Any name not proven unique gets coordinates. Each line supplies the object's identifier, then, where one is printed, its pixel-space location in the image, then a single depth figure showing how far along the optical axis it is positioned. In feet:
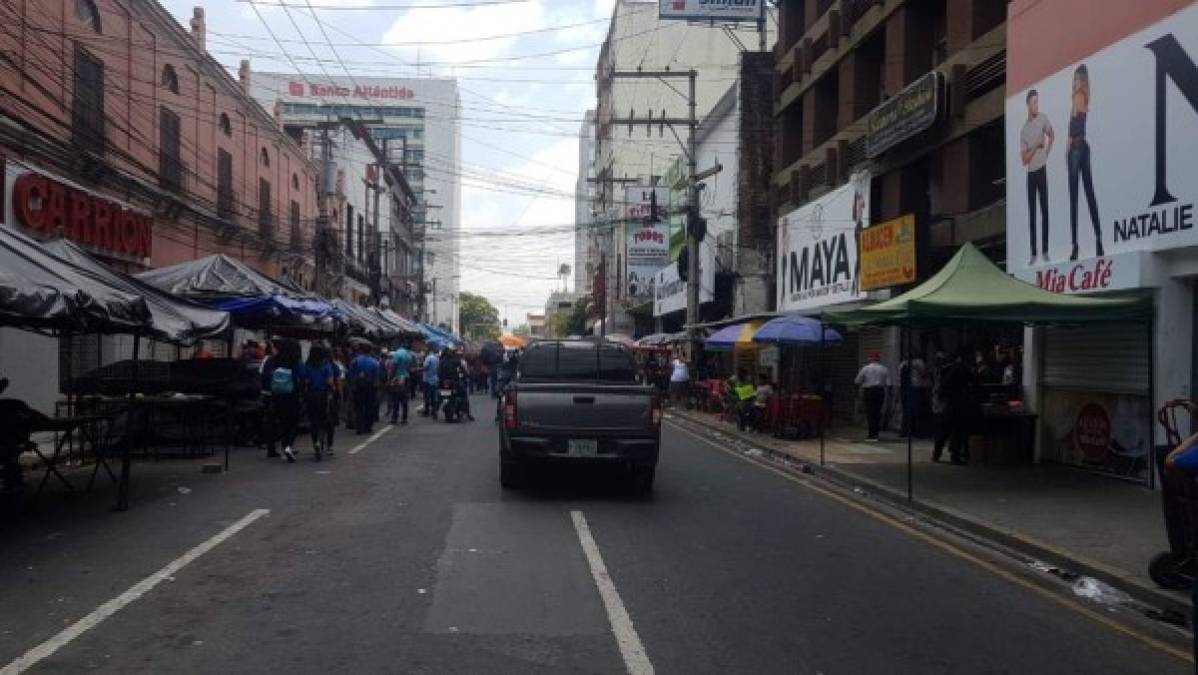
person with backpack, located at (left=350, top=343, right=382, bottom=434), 62.08
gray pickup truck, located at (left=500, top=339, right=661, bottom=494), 36.70
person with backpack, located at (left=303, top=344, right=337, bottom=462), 49.19
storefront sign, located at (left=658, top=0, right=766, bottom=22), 114.83
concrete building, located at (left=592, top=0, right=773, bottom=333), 210.18
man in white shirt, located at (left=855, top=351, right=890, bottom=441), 62.03
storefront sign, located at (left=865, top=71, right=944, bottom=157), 63.41
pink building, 55.01
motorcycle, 76.84
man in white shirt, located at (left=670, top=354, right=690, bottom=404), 101.42
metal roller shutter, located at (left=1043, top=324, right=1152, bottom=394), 42.68
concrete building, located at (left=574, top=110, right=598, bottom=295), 346.54
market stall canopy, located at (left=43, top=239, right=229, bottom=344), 36.91
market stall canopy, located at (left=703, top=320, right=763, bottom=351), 72.33
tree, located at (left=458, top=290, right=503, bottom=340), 508.94
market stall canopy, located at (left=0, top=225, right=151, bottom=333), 27.91
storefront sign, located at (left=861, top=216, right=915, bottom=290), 64.49
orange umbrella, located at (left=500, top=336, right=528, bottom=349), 129.08
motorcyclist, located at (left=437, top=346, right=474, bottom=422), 76.79
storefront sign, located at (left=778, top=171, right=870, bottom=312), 76.79
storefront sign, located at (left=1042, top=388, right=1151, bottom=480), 42.50
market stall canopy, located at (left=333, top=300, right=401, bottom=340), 79.10
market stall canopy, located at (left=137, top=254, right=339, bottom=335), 55.86
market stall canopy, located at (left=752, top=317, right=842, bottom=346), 63.67
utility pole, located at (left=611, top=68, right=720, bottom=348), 99.14
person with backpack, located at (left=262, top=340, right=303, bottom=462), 48.29
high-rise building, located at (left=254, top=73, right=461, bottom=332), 315.17
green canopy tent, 40.06
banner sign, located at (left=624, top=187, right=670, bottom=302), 163.53
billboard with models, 38.14
